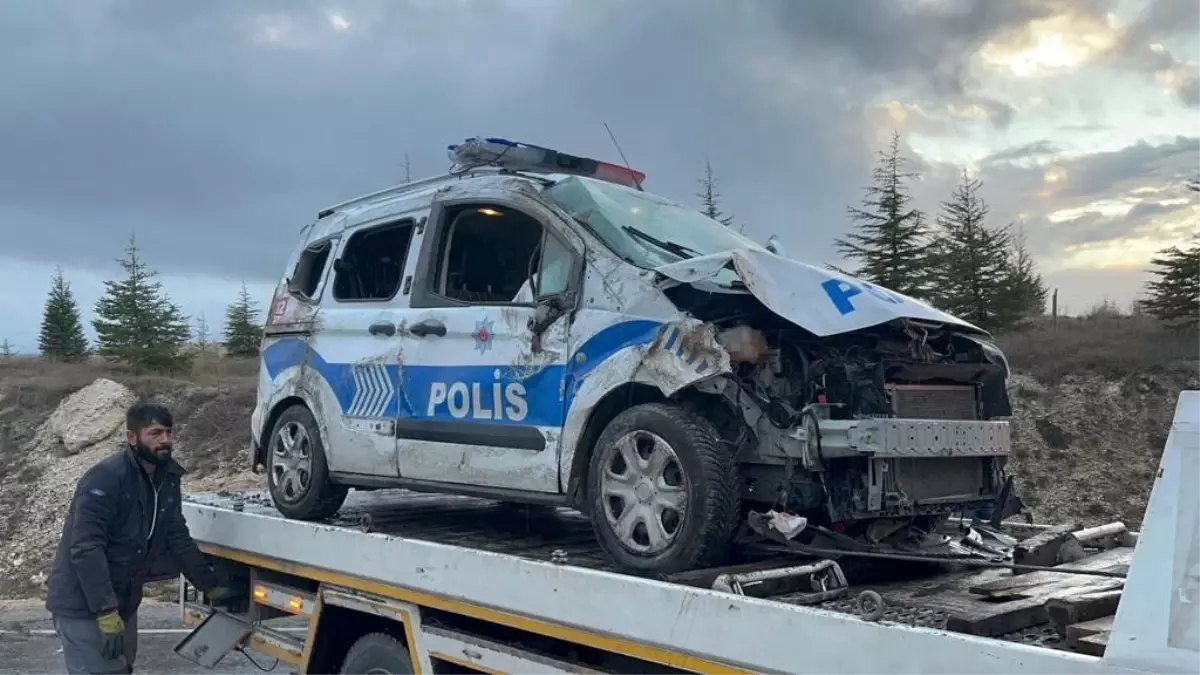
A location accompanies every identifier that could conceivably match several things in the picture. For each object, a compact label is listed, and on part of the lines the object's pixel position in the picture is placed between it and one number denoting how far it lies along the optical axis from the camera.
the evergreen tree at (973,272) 18.72
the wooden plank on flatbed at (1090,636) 2.57
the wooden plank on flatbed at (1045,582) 3.62
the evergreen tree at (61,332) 29.39
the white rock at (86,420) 20.20
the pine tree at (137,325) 25.27
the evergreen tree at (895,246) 18.75
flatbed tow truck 2.33
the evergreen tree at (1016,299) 19.06
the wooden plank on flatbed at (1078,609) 2.98
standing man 4.95
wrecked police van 4.00
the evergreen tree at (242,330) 30.47
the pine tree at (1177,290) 16.91
